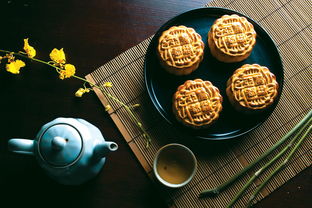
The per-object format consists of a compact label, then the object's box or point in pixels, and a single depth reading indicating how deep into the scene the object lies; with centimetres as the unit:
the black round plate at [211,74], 121
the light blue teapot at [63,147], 98
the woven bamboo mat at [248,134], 123
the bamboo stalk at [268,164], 120
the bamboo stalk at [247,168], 121
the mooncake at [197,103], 117
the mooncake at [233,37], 120
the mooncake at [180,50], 119
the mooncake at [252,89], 117
